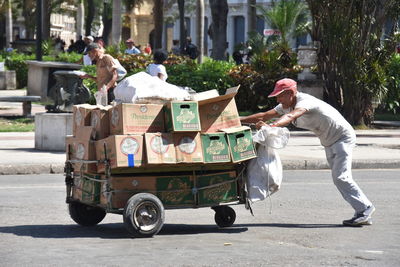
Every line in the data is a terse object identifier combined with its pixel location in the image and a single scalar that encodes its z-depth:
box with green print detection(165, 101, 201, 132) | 13.46
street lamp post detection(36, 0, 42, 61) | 38.93
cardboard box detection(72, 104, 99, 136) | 14.29
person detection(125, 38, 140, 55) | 42.32
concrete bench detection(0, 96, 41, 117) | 32.37
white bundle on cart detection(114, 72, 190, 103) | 13.80
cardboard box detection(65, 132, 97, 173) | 13.80
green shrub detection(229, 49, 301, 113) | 35.89
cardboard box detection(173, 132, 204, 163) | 13.52
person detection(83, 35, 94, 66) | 40.34
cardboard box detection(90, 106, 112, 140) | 13.83
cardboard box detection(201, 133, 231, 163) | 13.68
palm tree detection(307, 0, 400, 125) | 32.78
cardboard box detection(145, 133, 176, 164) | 13.28
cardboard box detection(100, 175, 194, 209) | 13.42
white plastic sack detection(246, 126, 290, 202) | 13.69
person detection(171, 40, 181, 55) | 64.60
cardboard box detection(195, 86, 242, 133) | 13.95
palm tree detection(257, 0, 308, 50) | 50.20
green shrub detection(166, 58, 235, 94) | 35.78
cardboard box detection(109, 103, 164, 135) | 13.36
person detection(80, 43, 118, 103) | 23.38
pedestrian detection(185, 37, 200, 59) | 59.62
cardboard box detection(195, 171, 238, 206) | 13.94
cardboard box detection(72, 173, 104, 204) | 13.78
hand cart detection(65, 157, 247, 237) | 13.36
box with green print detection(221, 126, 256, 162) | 13.79
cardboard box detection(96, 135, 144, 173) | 13.12
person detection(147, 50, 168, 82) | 22.99
